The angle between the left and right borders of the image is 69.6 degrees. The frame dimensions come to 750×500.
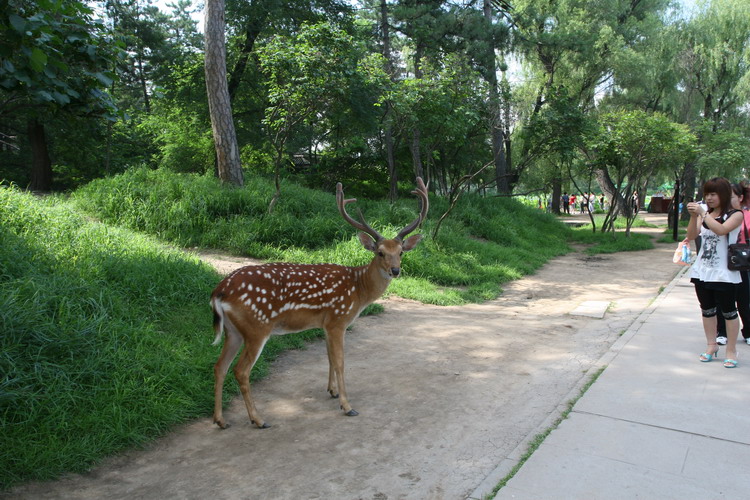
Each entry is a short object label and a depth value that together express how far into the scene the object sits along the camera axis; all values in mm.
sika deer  4094
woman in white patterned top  5008
